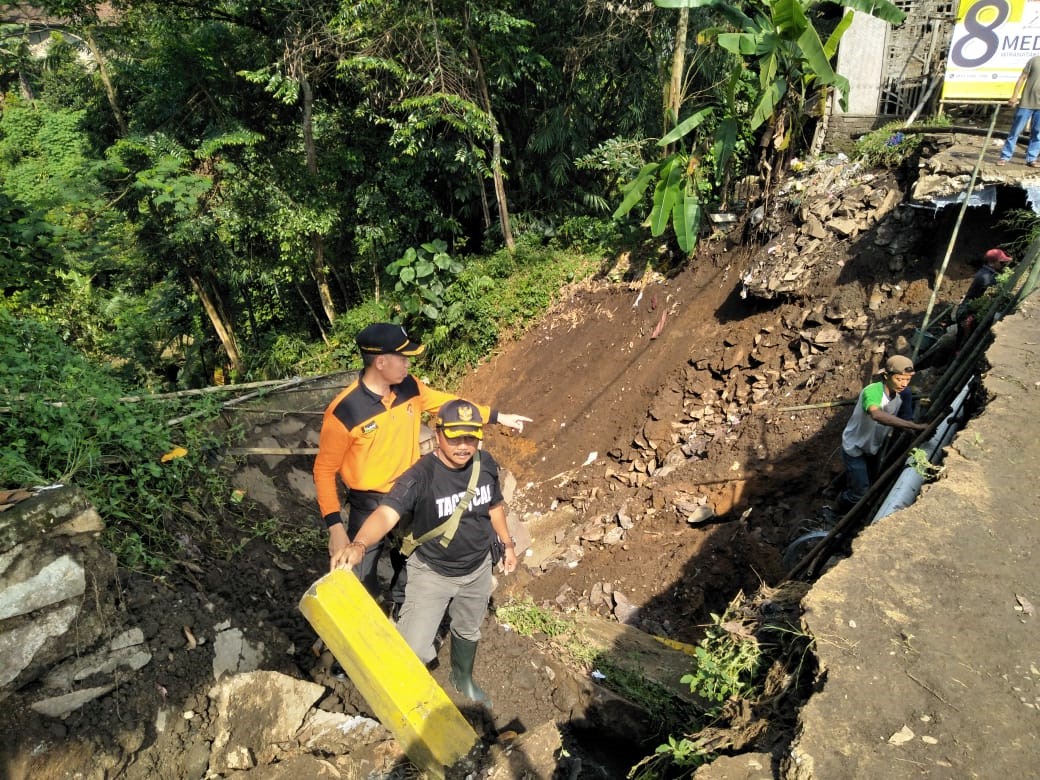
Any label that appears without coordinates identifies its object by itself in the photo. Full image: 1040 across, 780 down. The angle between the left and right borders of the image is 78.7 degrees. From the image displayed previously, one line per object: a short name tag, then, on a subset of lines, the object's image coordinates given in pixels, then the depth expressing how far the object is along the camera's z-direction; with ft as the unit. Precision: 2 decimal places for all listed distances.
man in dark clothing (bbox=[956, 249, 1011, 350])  18.95
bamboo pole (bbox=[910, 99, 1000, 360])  18.49
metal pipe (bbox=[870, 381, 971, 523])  11.04
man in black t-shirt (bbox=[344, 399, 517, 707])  9.22
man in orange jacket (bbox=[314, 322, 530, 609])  10.64
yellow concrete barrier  8.11
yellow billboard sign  21.89
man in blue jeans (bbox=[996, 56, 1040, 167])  22.00
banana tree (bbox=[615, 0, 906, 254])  22.27
